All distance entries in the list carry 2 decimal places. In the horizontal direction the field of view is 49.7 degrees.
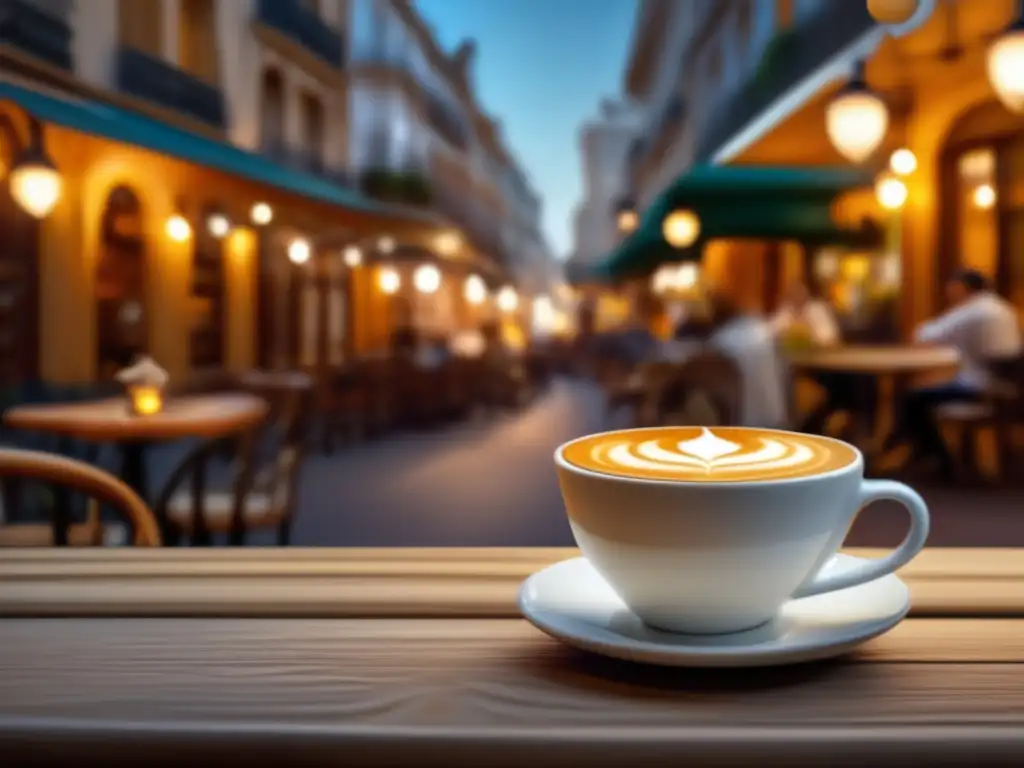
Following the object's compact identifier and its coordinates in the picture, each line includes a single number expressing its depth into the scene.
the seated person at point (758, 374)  4.06
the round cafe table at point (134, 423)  2.19
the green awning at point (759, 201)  4.33
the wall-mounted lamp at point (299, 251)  6.31
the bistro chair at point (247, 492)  2.19
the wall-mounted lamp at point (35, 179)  2.79
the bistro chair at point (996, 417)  3.71
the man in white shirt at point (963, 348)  3.85
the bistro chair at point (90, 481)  0.84
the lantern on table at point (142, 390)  2.32
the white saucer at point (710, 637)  0.38
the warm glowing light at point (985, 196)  5.13
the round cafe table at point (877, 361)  3.86
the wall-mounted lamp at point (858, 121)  3.32
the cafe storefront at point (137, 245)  3.06
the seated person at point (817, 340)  4.37
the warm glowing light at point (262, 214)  5.65
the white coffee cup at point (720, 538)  0.37
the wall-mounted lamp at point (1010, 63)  2.76
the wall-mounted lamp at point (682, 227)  4.38
